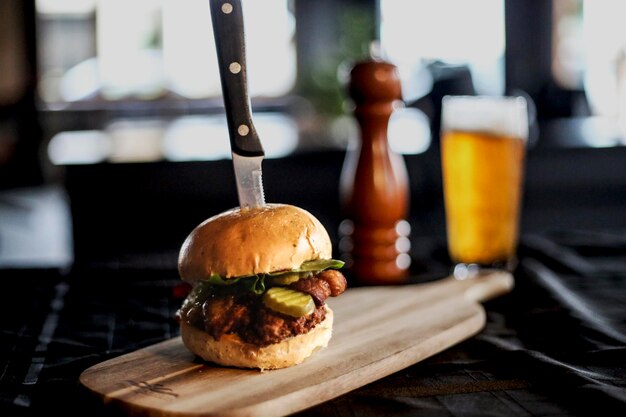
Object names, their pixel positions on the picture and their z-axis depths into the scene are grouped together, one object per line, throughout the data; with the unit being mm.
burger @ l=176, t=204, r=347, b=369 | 718
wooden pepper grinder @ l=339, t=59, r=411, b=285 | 950
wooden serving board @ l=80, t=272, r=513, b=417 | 670
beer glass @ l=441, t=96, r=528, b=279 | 986
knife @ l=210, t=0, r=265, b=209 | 750
